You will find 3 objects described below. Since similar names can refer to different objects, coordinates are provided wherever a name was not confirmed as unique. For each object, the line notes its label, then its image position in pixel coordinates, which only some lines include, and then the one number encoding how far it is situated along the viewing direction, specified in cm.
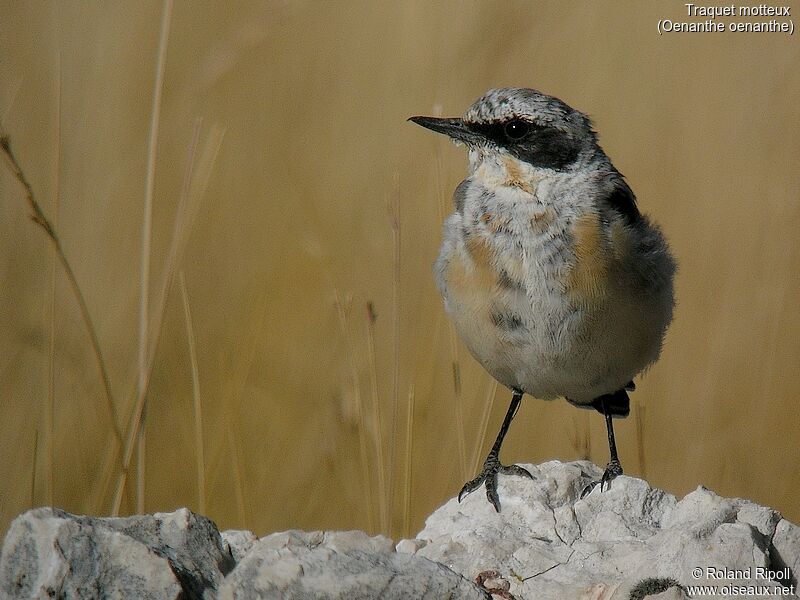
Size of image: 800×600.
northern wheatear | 816
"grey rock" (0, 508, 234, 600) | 512
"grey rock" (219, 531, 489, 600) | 523
